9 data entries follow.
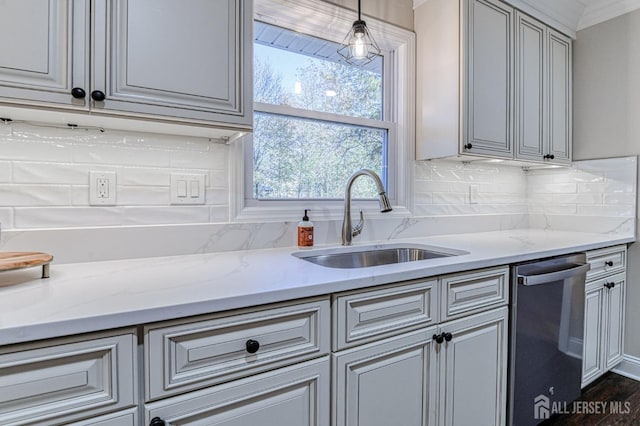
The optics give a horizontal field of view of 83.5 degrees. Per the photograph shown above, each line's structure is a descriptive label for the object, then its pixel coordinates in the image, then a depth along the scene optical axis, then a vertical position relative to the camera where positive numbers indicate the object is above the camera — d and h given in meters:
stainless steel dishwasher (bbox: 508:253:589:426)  1.55 -0.59
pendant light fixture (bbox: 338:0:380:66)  1.72 +0.86
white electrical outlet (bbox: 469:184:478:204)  2.46 +0.10
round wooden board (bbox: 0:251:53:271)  0.92 -0.15
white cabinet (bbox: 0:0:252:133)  0.97 +0.45
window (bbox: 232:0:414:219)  1.74 +0.50
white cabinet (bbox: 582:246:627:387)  2.00 -0.61
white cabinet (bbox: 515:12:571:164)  2.15 +0.75
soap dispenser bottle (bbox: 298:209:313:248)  1.69 -0.12
